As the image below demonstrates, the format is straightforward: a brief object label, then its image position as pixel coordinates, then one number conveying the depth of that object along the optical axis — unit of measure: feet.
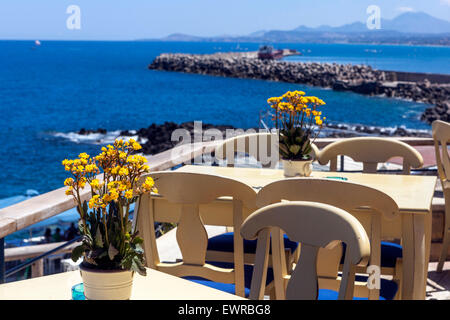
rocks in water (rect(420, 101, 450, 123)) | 98.84
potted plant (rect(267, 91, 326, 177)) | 8.61
